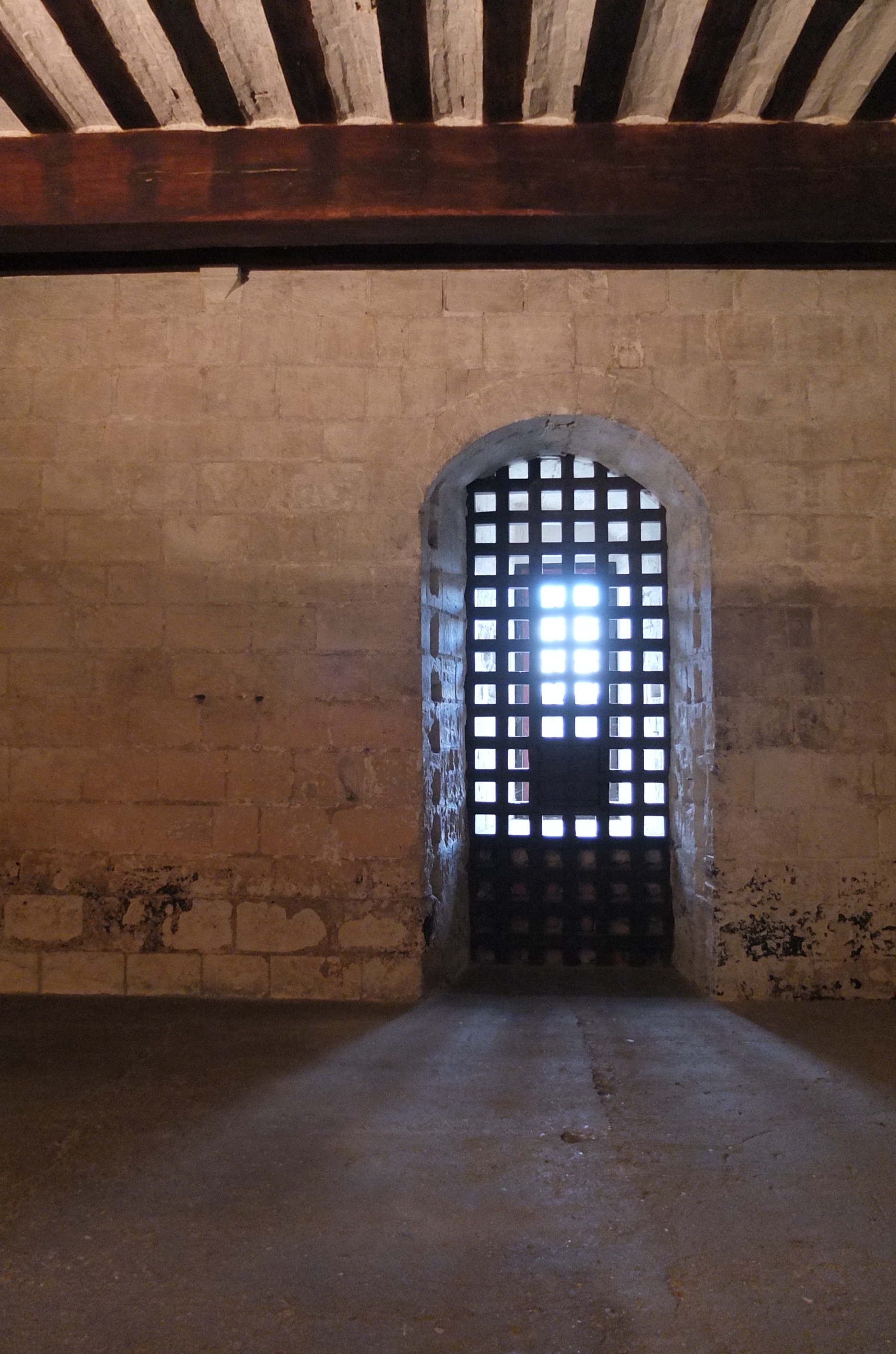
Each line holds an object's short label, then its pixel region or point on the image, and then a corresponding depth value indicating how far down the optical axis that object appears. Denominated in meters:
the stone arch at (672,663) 3.88
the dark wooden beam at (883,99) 2.89
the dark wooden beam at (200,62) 2.63
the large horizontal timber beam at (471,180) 3.13
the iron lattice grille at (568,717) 4.31
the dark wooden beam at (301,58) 2.64
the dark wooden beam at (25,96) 2.81
